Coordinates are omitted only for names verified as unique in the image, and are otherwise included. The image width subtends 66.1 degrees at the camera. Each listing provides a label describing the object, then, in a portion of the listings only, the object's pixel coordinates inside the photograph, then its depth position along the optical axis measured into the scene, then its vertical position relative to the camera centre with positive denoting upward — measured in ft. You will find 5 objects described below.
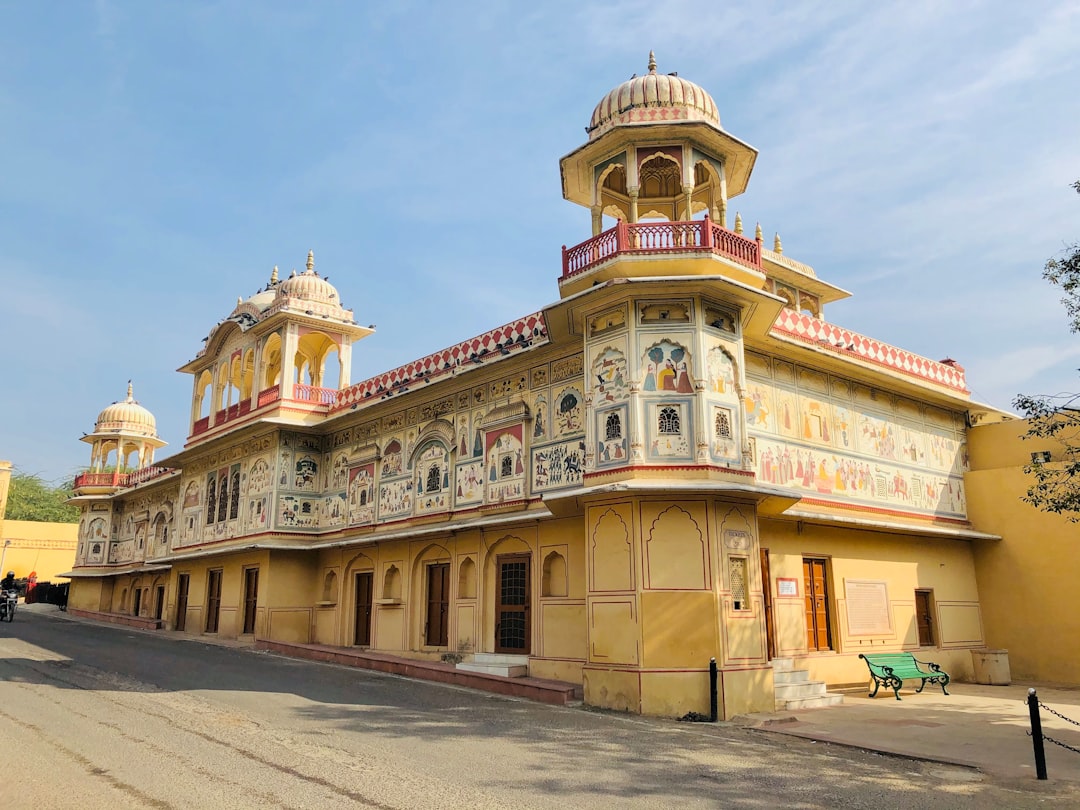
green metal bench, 47.76 -4.35
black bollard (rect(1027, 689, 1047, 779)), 26.96 -4.64
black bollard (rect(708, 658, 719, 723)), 38.19 -4.50
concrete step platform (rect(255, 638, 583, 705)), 43.32 -4.51
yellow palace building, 41.70 +8.05
